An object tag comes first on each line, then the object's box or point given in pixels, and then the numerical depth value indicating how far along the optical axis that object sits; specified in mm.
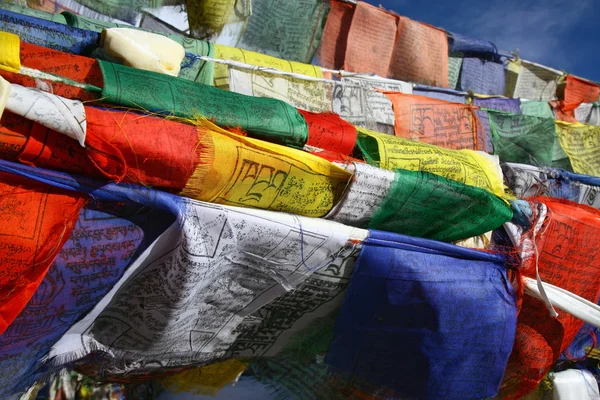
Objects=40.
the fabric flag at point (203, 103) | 735
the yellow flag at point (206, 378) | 1111
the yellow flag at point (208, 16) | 1371
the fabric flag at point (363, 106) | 1251
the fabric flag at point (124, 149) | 639
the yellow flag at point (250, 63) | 1117
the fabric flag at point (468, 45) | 1938
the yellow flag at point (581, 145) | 1602
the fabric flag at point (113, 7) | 1354
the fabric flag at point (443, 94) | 1564
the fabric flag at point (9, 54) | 676
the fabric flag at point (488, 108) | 1446
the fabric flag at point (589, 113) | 2068
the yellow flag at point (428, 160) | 966
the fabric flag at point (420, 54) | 1823
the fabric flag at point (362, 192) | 852
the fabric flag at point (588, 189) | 1325
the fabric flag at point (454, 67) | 1979
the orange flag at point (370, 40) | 1729
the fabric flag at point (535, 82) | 2139
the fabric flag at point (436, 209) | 894
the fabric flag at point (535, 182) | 1236
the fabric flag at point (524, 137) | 1479
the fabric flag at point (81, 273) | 700
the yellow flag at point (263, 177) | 730
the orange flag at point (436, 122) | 1312
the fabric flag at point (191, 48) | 1009
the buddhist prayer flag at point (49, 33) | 836
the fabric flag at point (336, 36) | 1726
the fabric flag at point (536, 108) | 1749
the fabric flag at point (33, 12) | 927
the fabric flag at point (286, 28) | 1586
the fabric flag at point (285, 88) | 1132
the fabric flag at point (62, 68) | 722
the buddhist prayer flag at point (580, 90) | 2138
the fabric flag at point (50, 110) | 603
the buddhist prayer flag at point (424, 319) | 912
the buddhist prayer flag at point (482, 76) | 2006
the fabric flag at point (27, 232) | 622
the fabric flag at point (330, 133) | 929
